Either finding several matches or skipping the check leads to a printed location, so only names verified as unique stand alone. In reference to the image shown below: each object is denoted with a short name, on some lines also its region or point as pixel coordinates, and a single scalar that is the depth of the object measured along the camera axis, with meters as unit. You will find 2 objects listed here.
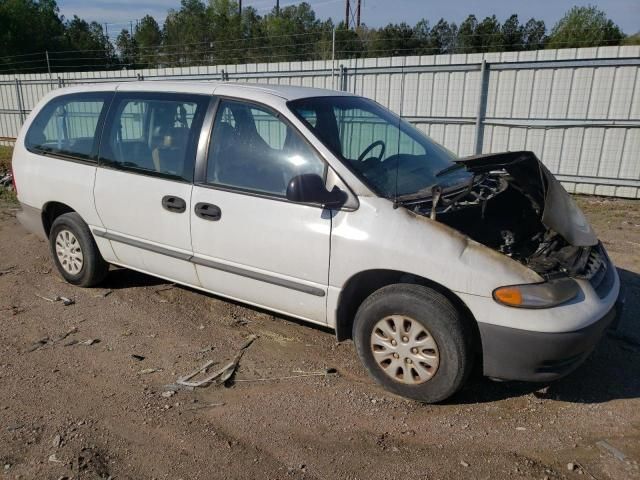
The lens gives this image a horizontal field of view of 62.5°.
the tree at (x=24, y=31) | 37.38
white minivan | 2.90
